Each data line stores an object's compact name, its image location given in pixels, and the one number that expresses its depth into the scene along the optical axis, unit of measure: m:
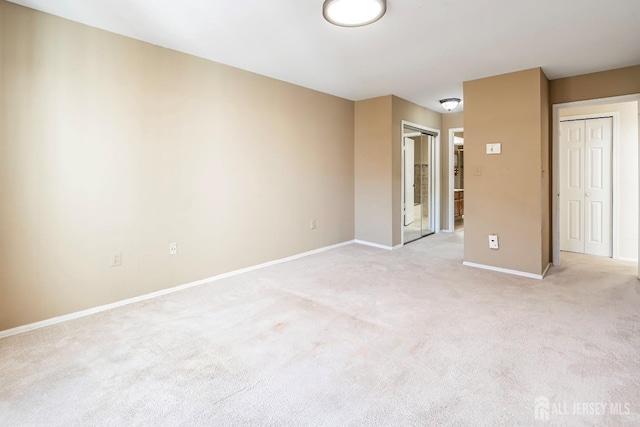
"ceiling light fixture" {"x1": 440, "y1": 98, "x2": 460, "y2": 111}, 5.22
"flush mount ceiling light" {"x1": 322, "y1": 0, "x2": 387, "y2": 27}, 2.35
